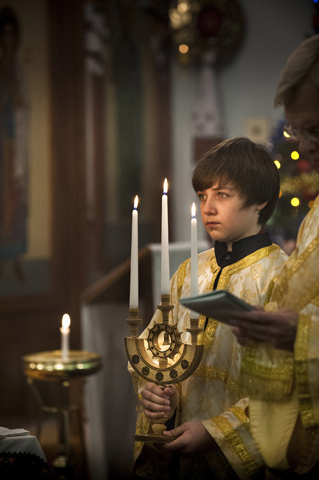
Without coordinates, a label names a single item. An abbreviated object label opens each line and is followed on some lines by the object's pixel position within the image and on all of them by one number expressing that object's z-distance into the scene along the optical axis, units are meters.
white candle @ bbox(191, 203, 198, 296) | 2.22
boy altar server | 2.27
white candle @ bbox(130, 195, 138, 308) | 2.24
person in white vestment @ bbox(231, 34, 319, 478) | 2.15
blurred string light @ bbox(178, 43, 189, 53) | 7.59
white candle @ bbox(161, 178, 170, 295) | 2.22
